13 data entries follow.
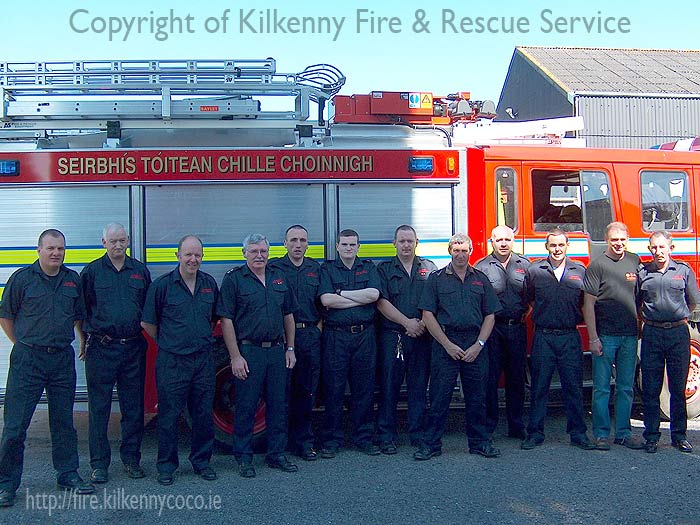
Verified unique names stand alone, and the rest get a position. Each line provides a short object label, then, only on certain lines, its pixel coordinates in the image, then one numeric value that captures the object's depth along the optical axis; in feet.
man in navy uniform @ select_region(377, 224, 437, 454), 18.93
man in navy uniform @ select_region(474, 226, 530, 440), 19.52
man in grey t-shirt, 19.08
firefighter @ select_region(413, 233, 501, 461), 18.31
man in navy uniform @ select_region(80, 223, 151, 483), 16.88
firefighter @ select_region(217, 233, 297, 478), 17.46
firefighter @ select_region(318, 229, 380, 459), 18.56
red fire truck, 19.36
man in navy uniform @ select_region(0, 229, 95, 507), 15.85
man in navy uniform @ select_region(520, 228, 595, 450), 19.10
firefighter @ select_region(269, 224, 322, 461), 18.57
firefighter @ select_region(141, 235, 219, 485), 16.83
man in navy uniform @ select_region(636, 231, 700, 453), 18.90
